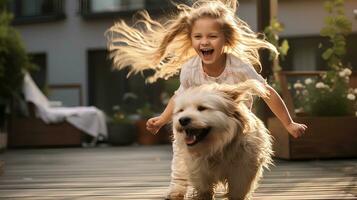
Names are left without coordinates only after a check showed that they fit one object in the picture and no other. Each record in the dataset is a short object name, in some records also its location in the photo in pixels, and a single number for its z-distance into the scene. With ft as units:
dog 18.60
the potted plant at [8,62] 56.47
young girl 21.47
